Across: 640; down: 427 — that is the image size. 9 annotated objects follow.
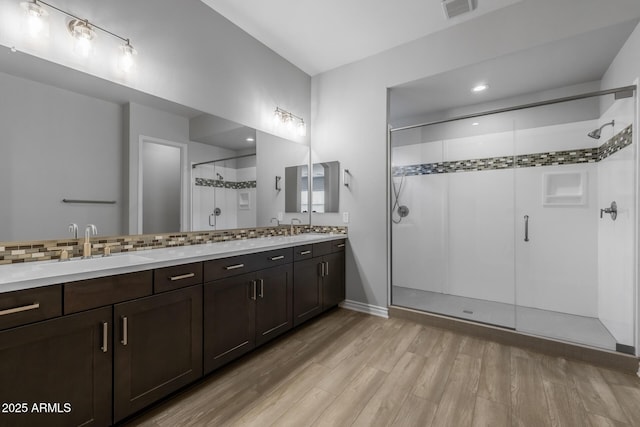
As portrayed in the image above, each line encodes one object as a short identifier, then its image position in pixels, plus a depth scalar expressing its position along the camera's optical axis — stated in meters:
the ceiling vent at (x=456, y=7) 2.34
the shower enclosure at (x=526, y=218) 2.29
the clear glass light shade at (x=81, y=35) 1.69
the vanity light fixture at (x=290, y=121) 3.22
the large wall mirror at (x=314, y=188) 3.45
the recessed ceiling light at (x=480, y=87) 3.08
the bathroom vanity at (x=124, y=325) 1.11
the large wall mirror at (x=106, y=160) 1.54
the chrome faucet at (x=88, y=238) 1.69
